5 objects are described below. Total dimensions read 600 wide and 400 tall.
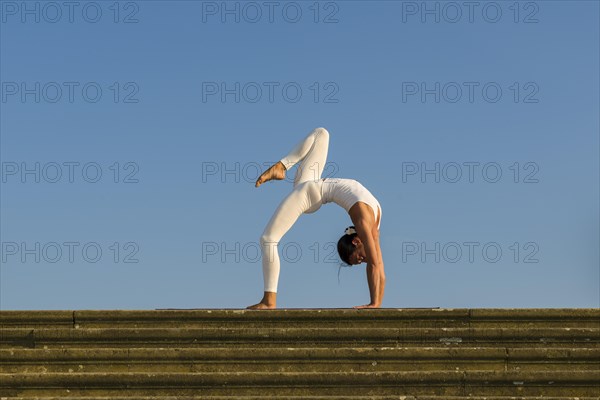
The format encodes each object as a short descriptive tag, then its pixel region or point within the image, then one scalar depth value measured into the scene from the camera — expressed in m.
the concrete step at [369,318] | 13.67
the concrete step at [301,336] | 13.11
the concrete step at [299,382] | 11.77
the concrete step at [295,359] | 12.43
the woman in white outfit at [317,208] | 15.89
